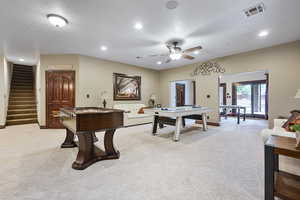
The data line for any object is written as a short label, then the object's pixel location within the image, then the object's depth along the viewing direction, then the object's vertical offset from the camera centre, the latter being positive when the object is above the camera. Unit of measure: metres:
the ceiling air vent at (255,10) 2.36 +1.63
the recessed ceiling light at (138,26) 2.93 +1.63
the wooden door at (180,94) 8.70 +0.39
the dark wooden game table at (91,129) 2.06 -0.47
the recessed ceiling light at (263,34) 3.31 +1.65
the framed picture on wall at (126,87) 5.89 +0.58
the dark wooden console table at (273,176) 1.20 -0.70
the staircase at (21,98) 5.69 +0.08
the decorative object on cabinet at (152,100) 7.11 +0.00
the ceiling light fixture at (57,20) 2.55 +1.54
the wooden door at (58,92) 4.80 +0.27
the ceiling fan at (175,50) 3.68 +1.44
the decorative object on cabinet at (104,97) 5.20 +0.11
